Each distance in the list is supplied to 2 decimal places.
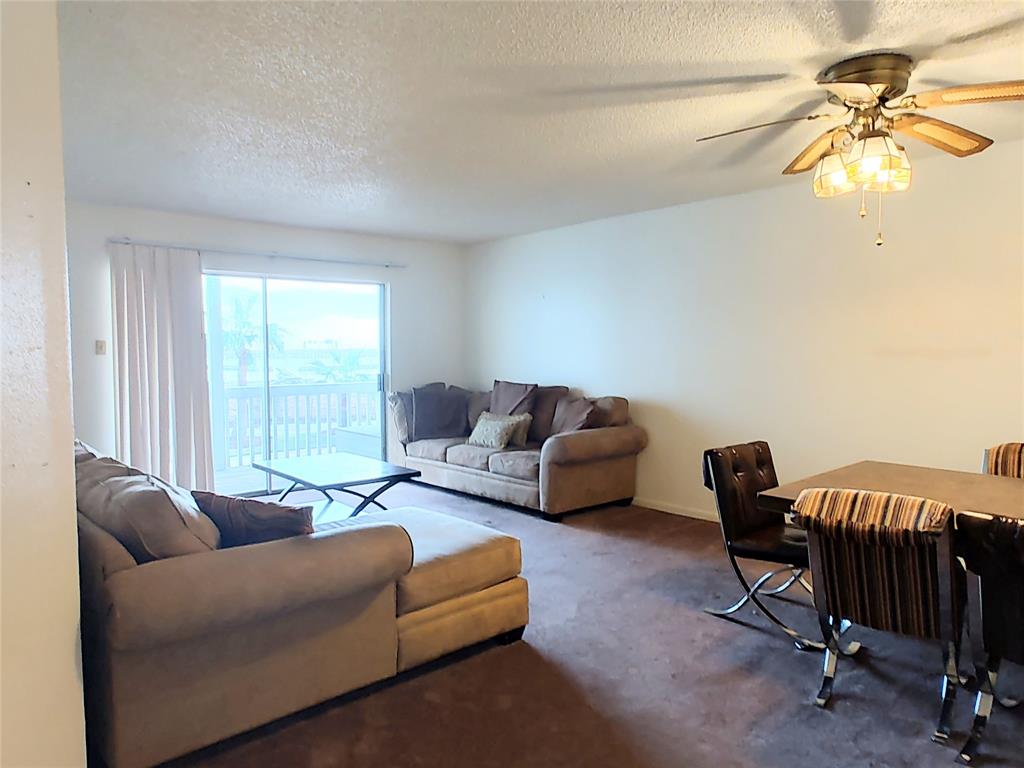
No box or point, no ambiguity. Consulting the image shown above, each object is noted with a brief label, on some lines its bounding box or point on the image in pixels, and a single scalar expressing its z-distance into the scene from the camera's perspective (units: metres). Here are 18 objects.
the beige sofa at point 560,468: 4.92
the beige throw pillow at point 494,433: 5.67
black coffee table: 4.21
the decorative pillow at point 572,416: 5.29
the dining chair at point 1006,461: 2.98
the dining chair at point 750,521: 2.83
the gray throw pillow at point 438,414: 6.32
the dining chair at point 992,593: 1.98
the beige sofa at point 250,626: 1.91
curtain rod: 5.01
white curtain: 5.02
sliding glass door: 5.80
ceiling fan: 2.38
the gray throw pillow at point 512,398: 5.92
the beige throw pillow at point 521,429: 5.71
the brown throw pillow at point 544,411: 5.82
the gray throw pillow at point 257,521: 2.24
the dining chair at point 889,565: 2.08
